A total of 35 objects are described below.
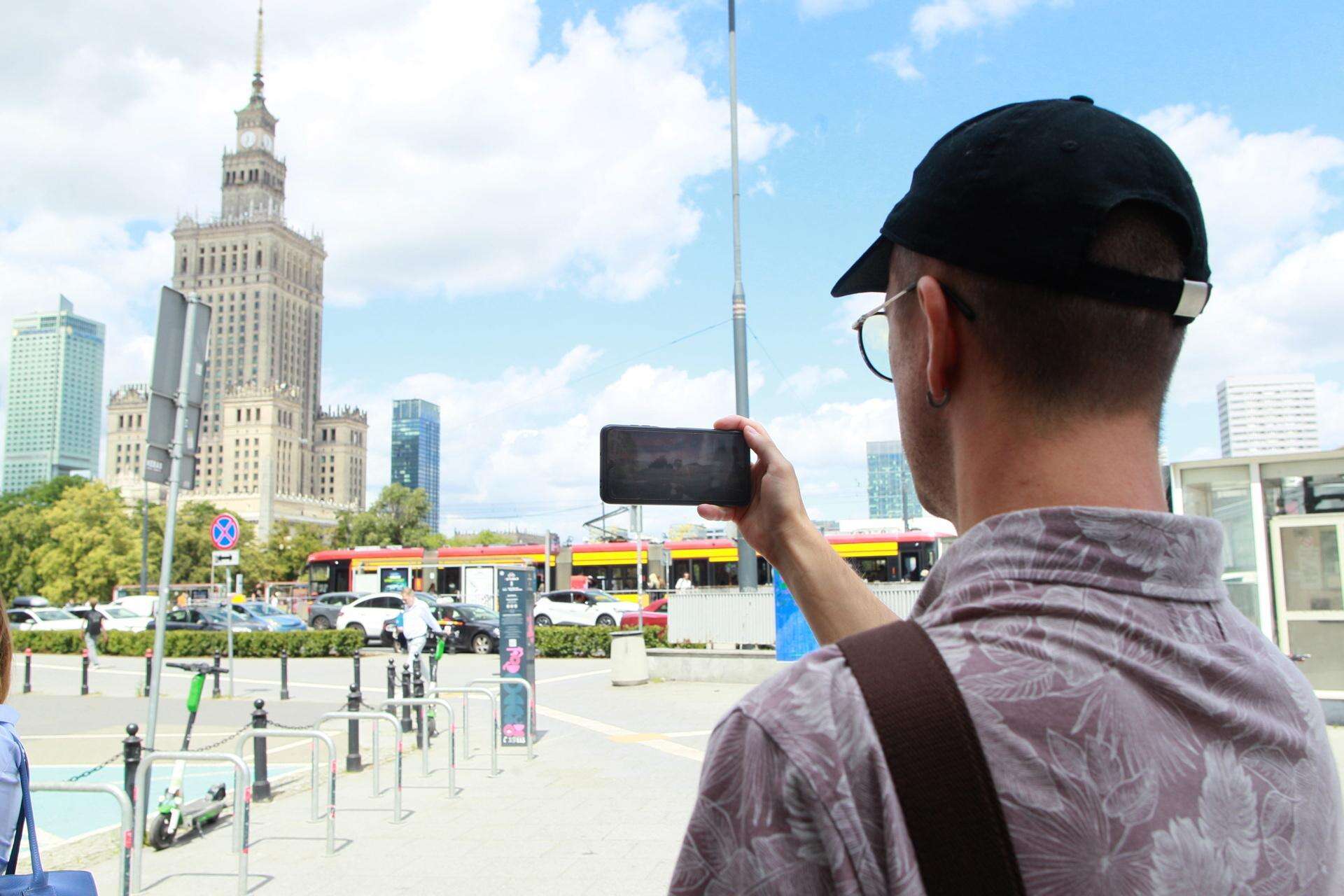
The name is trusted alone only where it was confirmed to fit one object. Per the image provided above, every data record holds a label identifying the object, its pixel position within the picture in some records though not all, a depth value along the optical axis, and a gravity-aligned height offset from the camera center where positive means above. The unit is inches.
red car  1028.2 -61.8
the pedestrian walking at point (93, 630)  1047.6 -68.4
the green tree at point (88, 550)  2213.3 +40.4
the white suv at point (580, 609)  1209.4 -58.8
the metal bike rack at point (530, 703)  434.3 -66.5
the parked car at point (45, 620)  1535.4 -86.3
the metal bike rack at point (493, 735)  399.9 -73.0
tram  1241.4 -2.6
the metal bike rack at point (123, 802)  210.5 -51.8
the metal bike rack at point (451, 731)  343.6 -63.3
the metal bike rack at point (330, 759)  279.9 -56.5
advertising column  483.2 -31.6
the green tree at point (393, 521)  3154.5 +143.4
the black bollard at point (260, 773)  354.6 -75.9
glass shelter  431.2 +5.5
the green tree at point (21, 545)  2652.6 +65.3
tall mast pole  687.7 +169.2
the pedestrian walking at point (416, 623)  690.2 -42.8
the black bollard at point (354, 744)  413.1 -78.7
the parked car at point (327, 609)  1369.3 -63.5
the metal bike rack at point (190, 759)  239.3 -59.3
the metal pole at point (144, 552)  1831.9 +29.2
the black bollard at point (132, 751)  279.2 -53.6
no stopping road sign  683.4 +24.3
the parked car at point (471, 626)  1090.1 -71.2
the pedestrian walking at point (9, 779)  137.3 -30.0
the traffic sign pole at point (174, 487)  285.1 +24.6
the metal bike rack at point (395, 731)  321.7 -55.7
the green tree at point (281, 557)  3213.6 +27.9
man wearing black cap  33.5 -3.4
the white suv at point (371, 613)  1222.9 -61.9
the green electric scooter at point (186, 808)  297.3 -79.1
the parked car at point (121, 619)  1371.8 -76.0
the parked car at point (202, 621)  1218.0 -69.9
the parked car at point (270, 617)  1249.9 -68.5
